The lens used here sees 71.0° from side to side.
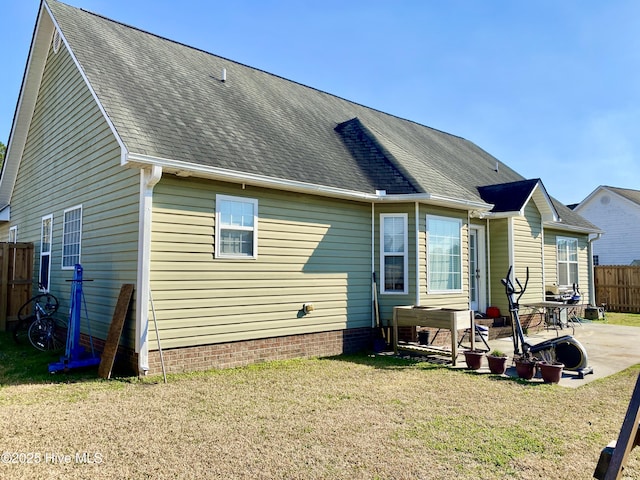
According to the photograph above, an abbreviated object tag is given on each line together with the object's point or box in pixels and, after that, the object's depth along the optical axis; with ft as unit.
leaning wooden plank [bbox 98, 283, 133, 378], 21.93
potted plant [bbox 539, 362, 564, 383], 22.18
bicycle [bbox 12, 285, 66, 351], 28.71
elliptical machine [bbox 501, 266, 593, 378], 23.86
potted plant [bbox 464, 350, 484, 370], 25.05
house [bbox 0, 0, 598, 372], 23.06
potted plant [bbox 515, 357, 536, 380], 22.85
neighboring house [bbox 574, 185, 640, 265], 82.07
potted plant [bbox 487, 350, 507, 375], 23.84
